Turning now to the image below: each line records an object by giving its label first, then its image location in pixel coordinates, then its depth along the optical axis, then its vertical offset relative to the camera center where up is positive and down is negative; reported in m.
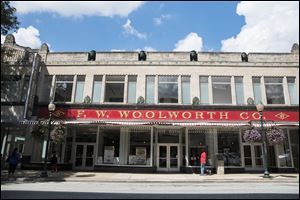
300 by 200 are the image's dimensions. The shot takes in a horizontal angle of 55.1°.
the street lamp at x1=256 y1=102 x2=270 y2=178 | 17.72 +1.69
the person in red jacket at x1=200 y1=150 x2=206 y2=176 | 19.58 +0.12
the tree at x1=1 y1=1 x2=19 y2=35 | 17.08 +8.36
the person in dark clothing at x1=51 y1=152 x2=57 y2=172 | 20.56 -0.20
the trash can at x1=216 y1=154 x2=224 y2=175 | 20.48 -0.23
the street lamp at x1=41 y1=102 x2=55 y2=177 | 17.15 +0.29
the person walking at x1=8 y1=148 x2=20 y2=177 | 17.25 -0.23
